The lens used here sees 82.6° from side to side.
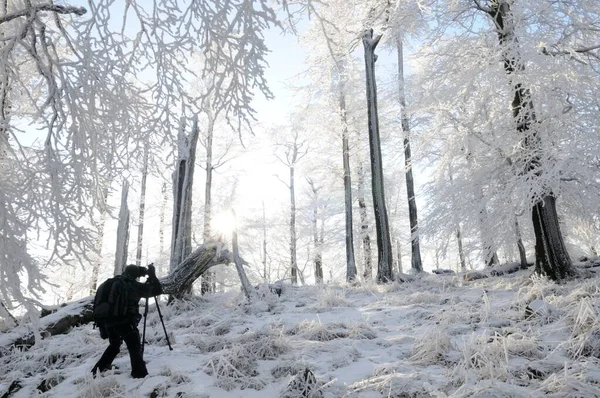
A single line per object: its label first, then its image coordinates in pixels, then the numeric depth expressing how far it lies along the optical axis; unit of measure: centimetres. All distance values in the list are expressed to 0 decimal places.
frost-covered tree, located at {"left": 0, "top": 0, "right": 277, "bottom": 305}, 283
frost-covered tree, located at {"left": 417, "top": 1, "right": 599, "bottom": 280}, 589
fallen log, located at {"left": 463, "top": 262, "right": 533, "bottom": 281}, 816
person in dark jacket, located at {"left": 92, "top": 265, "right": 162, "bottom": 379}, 377
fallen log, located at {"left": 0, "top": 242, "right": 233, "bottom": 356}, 519
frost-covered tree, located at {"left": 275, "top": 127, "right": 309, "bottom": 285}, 2025
